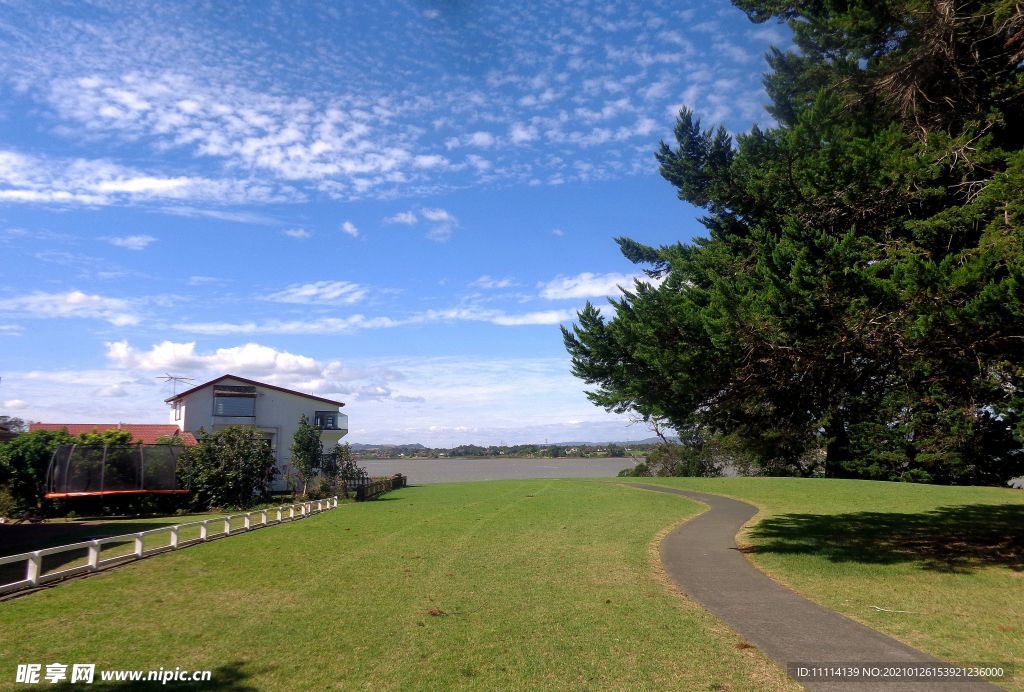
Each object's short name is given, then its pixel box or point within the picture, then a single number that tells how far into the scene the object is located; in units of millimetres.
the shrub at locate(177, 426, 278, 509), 31172
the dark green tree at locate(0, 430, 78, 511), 27734
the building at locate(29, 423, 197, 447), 45775
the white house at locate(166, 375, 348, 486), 51656
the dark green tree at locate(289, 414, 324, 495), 37719
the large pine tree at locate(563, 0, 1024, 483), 10938
